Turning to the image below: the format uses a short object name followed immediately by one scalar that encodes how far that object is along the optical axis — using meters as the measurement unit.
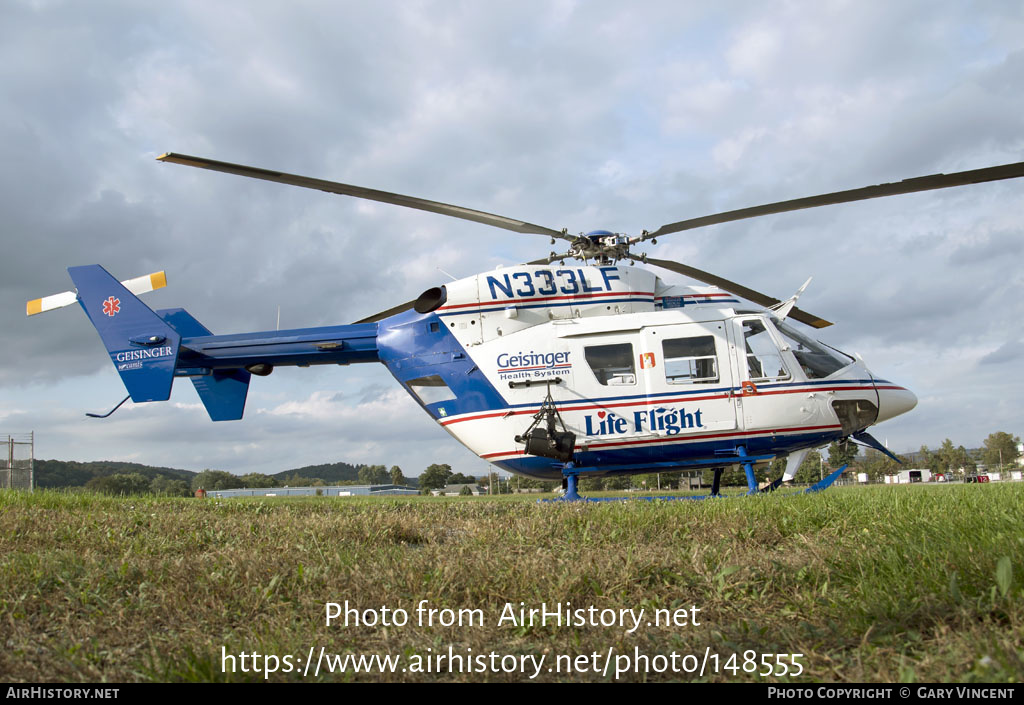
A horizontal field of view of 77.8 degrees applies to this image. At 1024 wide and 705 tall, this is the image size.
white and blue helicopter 9.95
